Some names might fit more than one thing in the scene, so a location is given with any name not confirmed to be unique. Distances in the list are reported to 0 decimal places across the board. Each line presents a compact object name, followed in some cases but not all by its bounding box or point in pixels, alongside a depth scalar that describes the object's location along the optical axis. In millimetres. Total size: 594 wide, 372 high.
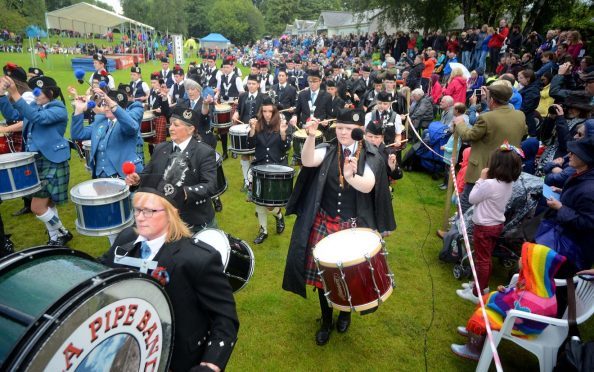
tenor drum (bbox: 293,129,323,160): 7602
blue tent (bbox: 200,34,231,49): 54138
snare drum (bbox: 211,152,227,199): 4996
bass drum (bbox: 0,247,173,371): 1352
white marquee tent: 30812
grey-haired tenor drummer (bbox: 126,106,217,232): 3912
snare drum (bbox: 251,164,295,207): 5457
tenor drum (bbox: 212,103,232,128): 9117
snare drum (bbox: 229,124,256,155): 7367
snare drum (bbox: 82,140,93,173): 6477
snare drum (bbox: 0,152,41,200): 4918
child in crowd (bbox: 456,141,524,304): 4117
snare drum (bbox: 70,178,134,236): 4305
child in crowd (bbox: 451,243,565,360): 3262
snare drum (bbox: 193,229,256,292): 3145
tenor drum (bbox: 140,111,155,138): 8469
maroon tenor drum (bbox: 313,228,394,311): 3070
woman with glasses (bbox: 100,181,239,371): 2203
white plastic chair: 3178
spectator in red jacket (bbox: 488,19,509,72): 16052
